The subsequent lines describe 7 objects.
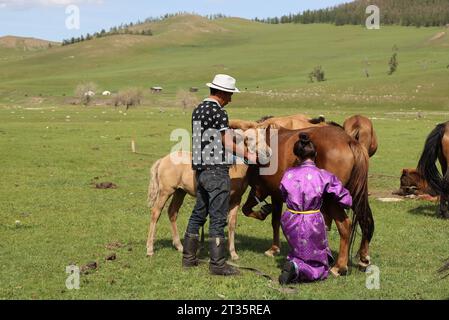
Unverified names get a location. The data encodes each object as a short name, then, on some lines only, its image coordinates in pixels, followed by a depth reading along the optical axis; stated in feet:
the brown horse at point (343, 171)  26.61
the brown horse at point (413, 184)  48.00
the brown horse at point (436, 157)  40.75
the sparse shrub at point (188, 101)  227.20
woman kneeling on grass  24.79
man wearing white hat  26.00
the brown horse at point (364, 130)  46.24
